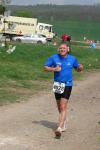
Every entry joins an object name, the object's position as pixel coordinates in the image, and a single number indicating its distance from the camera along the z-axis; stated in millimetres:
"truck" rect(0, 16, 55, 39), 67812
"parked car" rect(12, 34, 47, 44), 61512
